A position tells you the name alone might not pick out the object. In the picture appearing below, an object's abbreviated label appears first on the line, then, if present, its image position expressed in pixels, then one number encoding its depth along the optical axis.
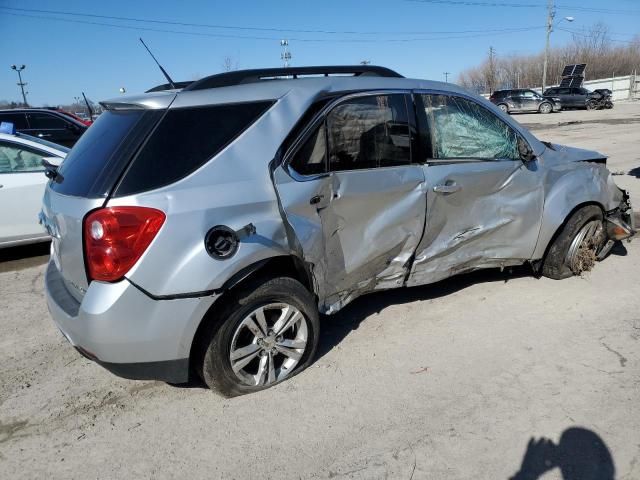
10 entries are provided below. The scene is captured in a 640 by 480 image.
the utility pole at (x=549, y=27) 52.09
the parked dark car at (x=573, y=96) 34.31
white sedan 5.43
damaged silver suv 2.42
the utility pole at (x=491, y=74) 84.62
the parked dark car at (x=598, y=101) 34.38
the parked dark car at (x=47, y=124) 10.54
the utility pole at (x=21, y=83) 47.79
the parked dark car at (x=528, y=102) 32.94
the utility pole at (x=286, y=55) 57.78
